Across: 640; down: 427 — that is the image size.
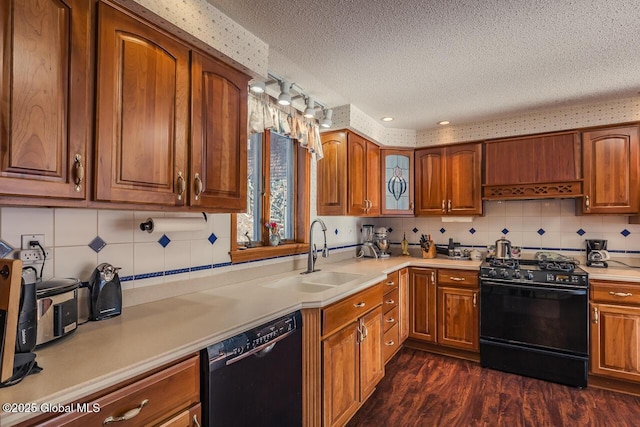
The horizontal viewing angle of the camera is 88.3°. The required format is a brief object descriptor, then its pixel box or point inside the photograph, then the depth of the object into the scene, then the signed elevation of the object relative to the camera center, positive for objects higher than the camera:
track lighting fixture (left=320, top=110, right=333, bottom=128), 2.66 +0.77
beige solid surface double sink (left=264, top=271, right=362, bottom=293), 2.30 -0.48
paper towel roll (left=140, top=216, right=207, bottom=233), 1.54 -0.04
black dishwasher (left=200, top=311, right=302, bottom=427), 1.19 -0.66
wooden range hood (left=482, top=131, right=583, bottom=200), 2.90 +0.45
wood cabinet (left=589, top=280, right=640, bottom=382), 2.45 -0.87
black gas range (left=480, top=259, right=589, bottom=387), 2.58 -0.86
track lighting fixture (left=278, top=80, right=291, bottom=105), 2.15 +0.80
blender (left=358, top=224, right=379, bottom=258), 3.52 -0.30
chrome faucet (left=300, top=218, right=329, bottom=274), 2.59 -0.31
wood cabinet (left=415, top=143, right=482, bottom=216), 3.31 +0.37
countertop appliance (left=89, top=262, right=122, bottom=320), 1.35 -0.32
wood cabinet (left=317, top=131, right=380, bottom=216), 2.91 +0.36
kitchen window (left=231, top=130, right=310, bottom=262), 2.38 +0.14
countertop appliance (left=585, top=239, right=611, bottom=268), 2.87 -0.33
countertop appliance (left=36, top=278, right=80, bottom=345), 1.06 -0.31
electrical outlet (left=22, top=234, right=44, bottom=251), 1.24 -0.09
